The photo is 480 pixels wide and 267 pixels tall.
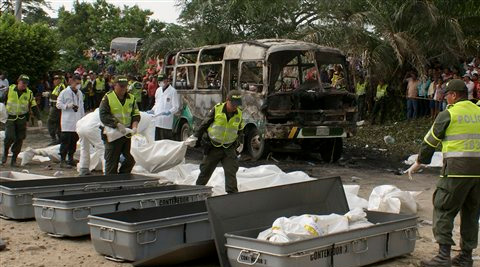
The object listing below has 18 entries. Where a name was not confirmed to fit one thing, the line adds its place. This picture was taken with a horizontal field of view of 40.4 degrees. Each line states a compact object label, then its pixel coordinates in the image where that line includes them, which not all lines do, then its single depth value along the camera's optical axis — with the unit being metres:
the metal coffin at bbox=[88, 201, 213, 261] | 5.96
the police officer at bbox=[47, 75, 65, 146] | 12.65
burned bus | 12.27
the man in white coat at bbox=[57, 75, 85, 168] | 11.60
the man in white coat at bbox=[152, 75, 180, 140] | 13.63
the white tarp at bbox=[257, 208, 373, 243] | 5.58
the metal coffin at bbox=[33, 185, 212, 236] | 6.77
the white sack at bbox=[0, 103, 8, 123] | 11.66
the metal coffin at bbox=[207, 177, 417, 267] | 5.34
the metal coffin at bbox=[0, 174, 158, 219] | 7.56
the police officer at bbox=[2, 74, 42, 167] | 11.82
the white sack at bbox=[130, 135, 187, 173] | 10.58
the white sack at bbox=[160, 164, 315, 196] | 8.95
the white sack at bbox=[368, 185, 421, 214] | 7.88
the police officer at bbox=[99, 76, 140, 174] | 8.86
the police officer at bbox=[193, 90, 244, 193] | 8.17
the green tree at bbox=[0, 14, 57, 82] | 21.98
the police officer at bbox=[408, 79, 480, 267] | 5.96
